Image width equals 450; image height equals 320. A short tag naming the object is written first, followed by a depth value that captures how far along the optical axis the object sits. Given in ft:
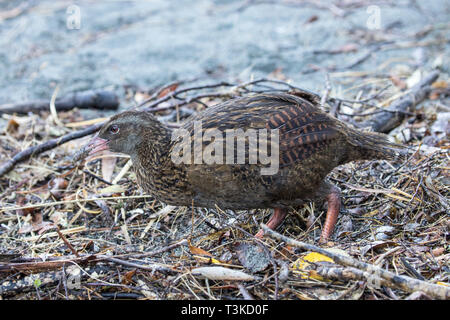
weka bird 12.02
